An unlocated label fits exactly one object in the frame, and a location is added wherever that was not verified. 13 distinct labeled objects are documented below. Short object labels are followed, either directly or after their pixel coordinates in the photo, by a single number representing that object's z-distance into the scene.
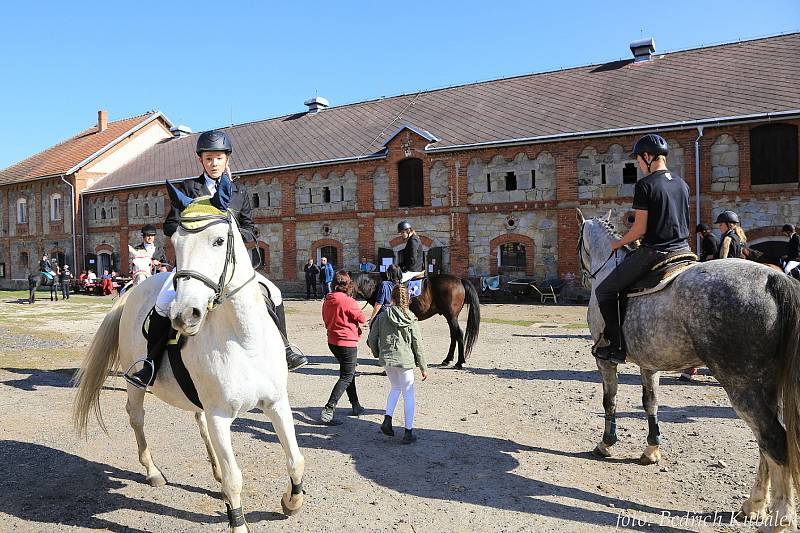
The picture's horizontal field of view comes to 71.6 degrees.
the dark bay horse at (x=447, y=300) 9.58
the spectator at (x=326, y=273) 23.56
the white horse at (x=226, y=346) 3.08
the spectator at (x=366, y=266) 24.30
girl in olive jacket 5.69
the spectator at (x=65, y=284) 24.95
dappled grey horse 3.56
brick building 18.28
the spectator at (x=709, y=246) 8.48
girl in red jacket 6.43
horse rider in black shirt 4.48
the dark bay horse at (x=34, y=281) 23.14
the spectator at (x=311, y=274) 24.34
